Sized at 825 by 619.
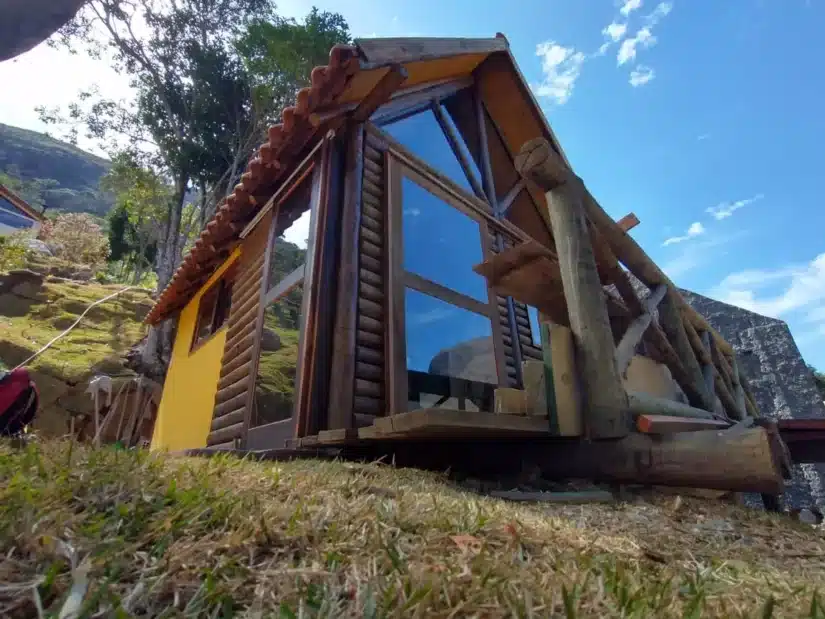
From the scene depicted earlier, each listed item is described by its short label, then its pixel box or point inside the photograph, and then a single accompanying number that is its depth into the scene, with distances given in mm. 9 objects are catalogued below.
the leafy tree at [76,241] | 23719
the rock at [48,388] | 10609
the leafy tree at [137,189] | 15898
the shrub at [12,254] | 15820
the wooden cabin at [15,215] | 28438
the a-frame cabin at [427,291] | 3213
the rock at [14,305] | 14336
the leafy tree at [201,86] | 15219
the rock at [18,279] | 14945
